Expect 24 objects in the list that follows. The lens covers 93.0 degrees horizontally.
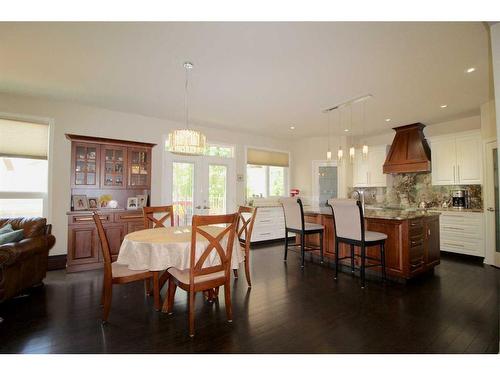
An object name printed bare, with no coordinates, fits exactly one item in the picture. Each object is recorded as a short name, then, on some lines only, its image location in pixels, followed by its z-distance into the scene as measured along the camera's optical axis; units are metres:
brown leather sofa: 2.41
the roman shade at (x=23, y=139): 3.61
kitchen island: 3.14
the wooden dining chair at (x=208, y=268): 2.00
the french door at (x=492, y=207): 3.90
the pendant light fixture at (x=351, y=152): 3.88
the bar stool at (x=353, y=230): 3.06
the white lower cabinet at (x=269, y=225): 5.56
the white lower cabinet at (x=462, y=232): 4.25
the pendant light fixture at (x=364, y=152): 3.72
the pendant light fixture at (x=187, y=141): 2.77
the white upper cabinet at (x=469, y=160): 4.39
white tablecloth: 2.14
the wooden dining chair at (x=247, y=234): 3.02
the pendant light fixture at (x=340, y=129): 3.94
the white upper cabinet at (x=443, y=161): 4.73
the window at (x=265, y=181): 6.22
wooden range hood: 5.07
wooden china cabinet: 3.69
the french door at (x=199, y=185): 4.96
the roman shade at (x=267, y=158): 6.13
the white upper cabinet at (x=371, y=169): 5.88
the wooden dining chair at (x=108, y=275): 2.18
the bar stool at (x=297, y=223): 3.95
